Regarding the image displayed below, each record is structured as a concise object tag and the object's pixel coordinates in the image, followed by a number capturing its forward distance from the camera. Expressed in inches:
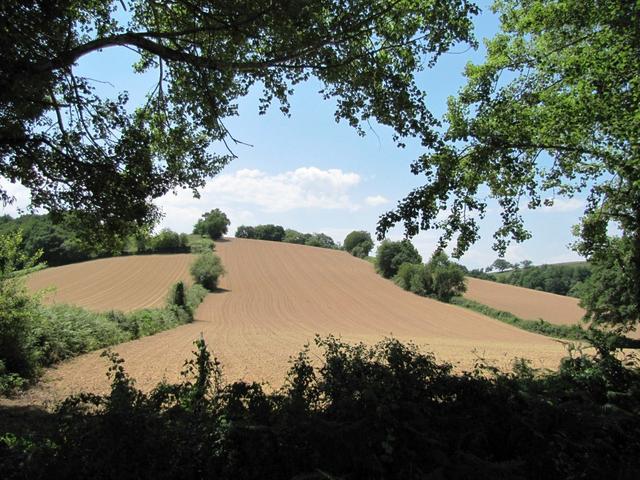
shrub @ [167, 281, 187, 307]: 1433.2
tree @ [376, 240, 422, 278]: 2765.5
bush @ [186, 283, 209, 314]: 1495.9
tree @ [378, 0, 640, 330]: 307.1
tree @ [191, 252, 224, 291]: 2090.3
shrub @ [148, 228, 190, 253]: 2743.6
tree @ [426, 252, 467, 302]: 2335.1
